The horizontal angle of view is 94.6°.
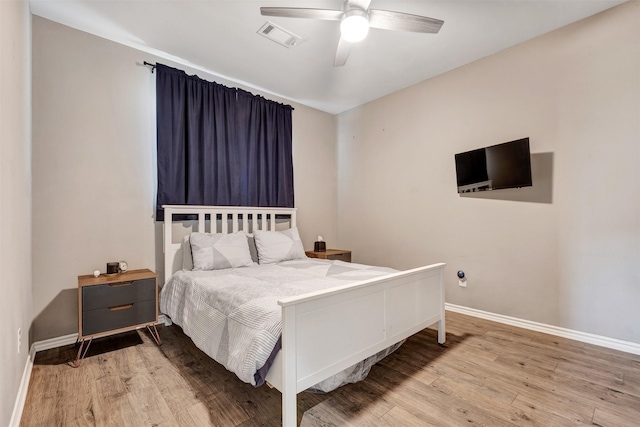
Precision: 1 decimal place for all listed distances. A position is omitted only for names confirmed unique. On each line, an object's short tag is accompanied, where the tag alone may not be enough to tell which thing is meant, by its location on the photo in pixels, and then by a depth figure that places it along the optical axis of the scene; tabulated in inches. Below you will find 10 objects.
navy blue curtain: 121.2
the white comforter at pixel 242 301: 61.2
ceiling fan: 79.3
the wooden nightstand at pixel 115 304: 87.4
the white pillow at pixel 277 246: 127.2
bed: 57.7
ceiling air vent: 102.2
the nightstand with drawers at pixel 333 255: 156.7
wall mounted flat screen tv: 107.8
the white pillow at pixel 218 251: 111.1
